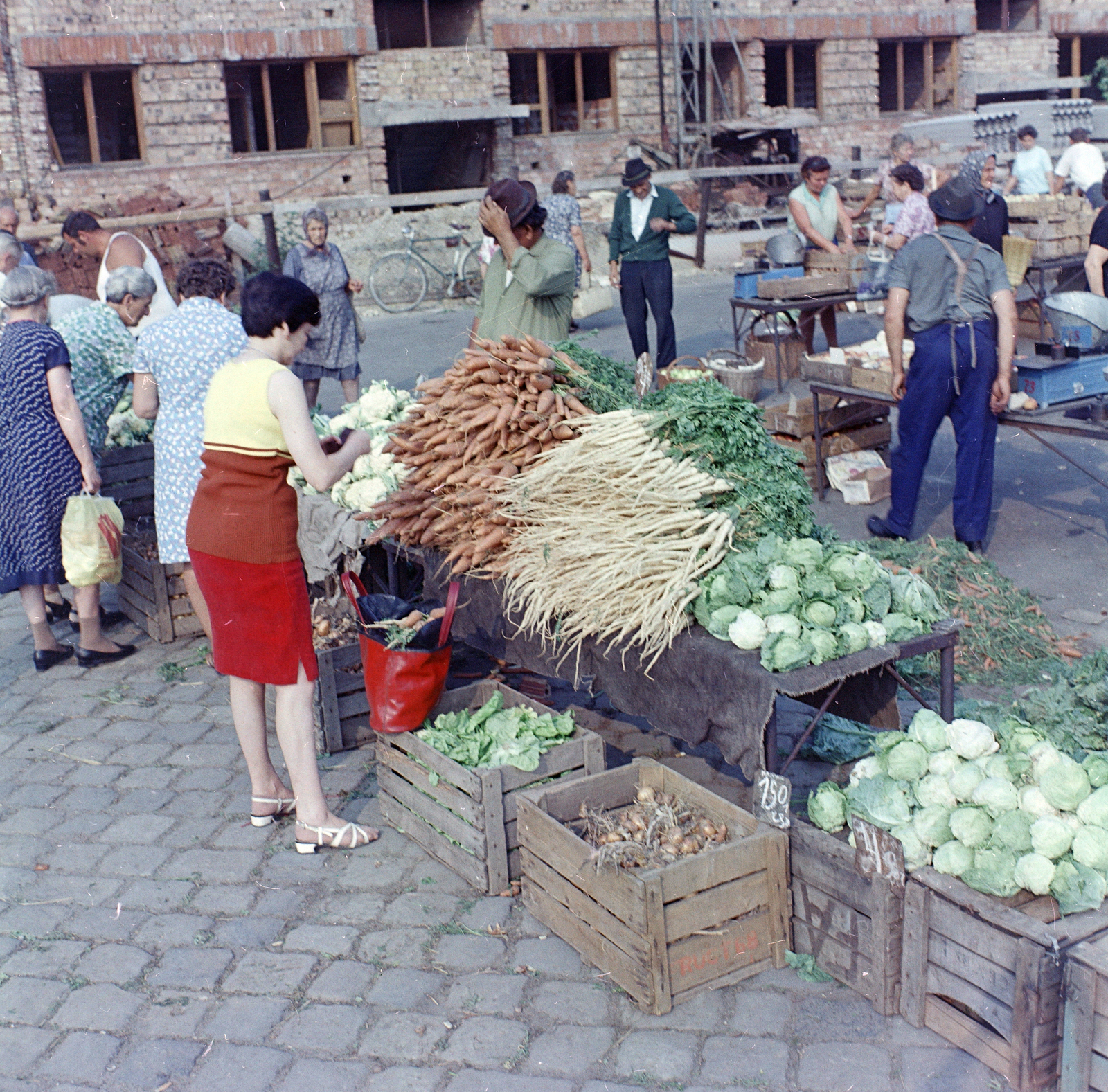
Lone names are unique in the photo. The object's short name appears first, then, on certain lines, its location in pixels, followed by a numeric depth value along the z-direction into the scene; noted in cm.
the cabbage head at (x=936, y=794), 331
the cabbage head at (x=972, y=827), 316
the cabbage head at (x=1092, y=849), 305
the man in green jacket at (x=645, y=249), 1058
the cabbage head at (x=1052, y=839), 307
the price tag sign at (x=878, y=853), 319
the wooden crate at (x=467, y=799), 405
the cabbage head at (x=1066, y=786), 318
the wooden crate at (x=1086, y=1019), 280
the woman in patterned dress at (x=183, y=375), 568
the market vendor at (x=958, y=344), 643
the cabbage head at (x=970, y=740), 344
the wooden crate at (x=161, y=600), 667
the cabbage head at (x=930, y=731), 352
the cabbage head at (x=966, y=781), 329
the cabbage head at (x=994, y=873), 302
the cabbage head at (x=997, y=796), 322
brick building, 2148
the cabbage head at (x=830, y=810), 351
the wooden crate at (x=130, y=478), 774
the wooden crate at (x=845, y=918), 326
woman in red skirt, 404
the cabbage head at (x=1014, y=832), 310
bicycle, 1941
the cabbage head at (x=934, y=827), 321
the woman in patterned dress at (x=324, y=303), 961
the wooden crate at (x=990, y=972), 289
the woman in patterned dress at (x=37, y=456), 600
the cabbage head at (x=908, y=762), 346
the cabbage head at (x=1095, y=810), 312
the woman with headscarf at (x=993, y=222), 1130
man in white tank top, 728
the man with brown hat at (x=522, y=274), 566
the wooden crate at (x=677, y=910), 338
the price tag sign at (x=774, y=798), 351
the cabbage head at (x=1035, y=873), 301
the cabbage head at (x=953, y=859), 314
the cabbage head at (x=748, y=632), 367
